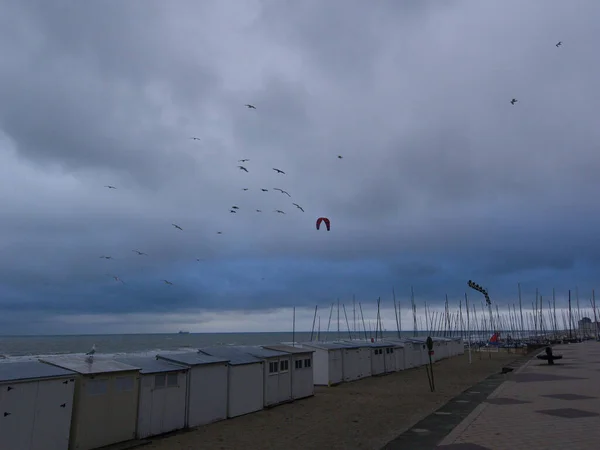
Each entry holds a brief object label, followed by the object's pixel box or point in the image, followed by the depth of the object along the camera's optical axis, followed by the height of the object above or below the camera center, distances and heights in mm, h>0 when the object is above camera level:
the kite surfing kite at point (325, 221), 23648 +5434
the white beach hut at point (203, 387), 18406 -2434
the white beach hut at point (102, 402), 14172 -2381
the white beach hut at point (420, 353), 48156 -2641
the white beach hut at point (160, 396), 16359 -2494
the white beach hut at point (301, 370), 25434 -2368
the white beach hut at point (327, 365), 32312 -2589
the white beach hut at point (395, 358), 41719 -2775
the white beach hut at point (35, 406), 12305 -2172
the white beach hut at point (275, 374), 23234 -2373
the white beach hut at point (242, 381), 20547 -2450
